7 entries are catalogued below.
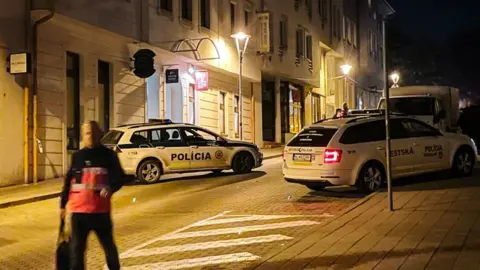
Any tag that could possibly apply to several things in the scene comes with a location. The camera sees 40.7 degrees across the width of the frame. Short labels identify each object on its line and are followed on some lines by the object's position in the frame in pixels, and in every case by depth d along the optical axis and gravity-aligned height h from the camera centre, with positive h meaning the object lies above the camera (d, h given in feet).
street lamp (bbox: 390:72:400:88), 142.73 +16.31
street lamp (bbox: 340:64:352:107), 158.71 +16.93
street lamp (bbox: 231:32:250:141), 84.69 +15.01
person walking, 20.18 -1.23
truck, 72.02 +5.42
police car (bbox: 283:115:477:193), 43.73 -0.03
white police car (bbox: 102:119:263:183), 56.90 +0.41
